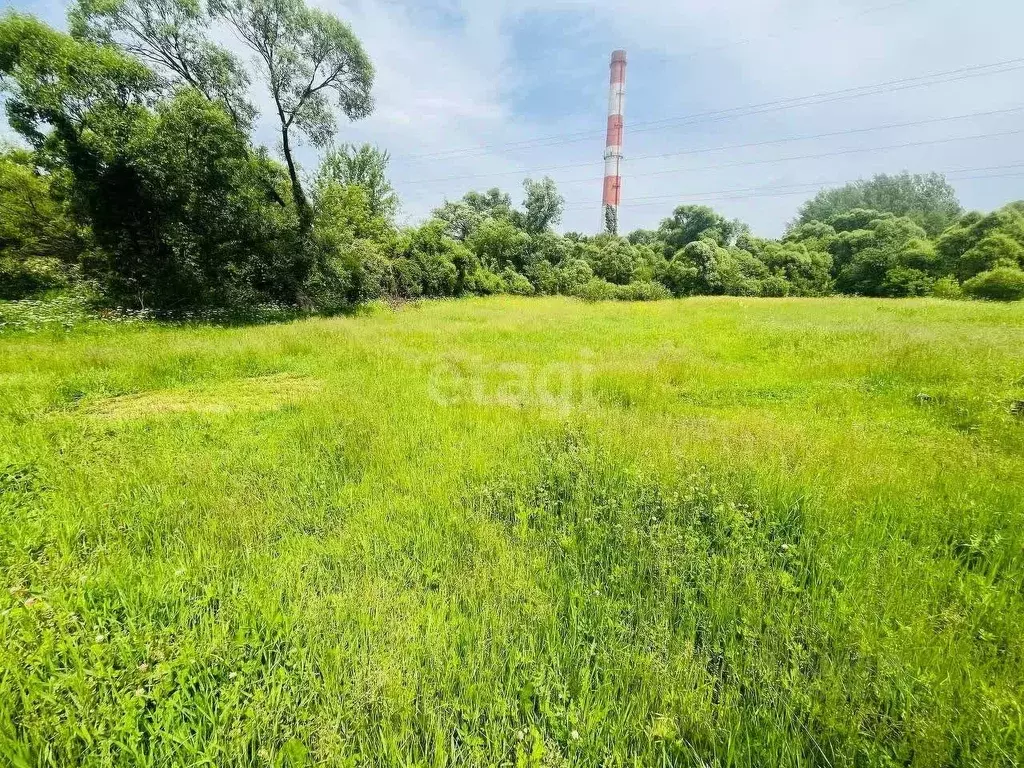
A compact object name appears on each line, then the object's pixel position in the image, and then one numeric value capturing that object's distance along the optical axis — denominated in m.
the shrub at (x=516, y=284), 36.31
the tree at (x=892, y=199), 59.34
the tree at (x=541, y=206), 46.97
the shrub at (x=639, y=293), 32.03
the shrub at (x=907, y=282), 30.25
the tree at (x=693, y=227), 48.59
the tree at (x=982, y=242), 25.86
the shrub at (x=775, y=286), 36.06
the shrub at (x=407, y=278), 26.14
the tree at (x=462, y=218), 41.09
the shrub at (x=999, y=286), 22.03
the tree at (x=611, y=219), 47.59
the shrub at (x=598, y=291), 30.44
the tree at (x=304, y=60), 15.53
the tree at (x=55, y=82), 11.67
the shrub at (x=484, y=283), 32.62
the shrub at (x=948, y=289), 25.75
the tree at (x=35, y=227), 14.73
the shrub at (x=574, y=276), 34.56
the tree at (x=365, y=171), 35.88
